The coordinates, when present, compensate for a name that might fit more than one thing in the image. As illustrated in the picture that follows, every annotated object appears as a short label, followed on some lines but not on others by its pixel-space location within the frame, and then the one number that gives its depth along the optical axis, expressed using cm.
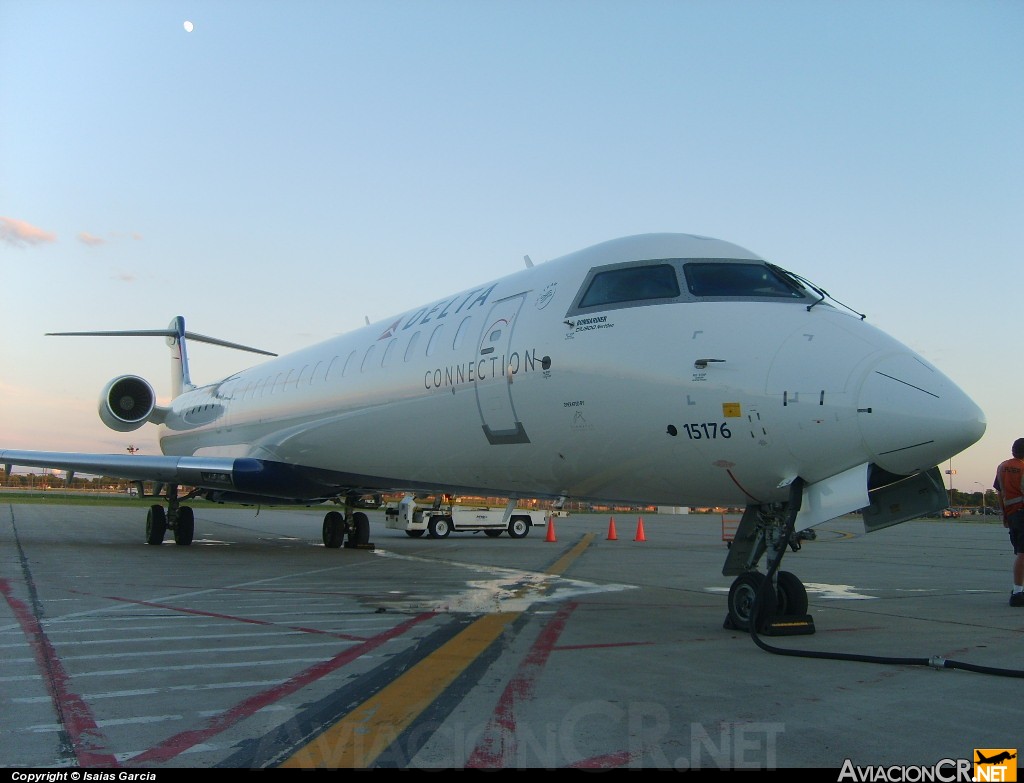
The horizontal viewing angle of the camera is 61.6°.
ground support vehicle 2555
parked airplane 617
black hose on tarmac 546
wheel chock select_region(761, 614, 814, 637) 701
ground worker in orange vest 909
